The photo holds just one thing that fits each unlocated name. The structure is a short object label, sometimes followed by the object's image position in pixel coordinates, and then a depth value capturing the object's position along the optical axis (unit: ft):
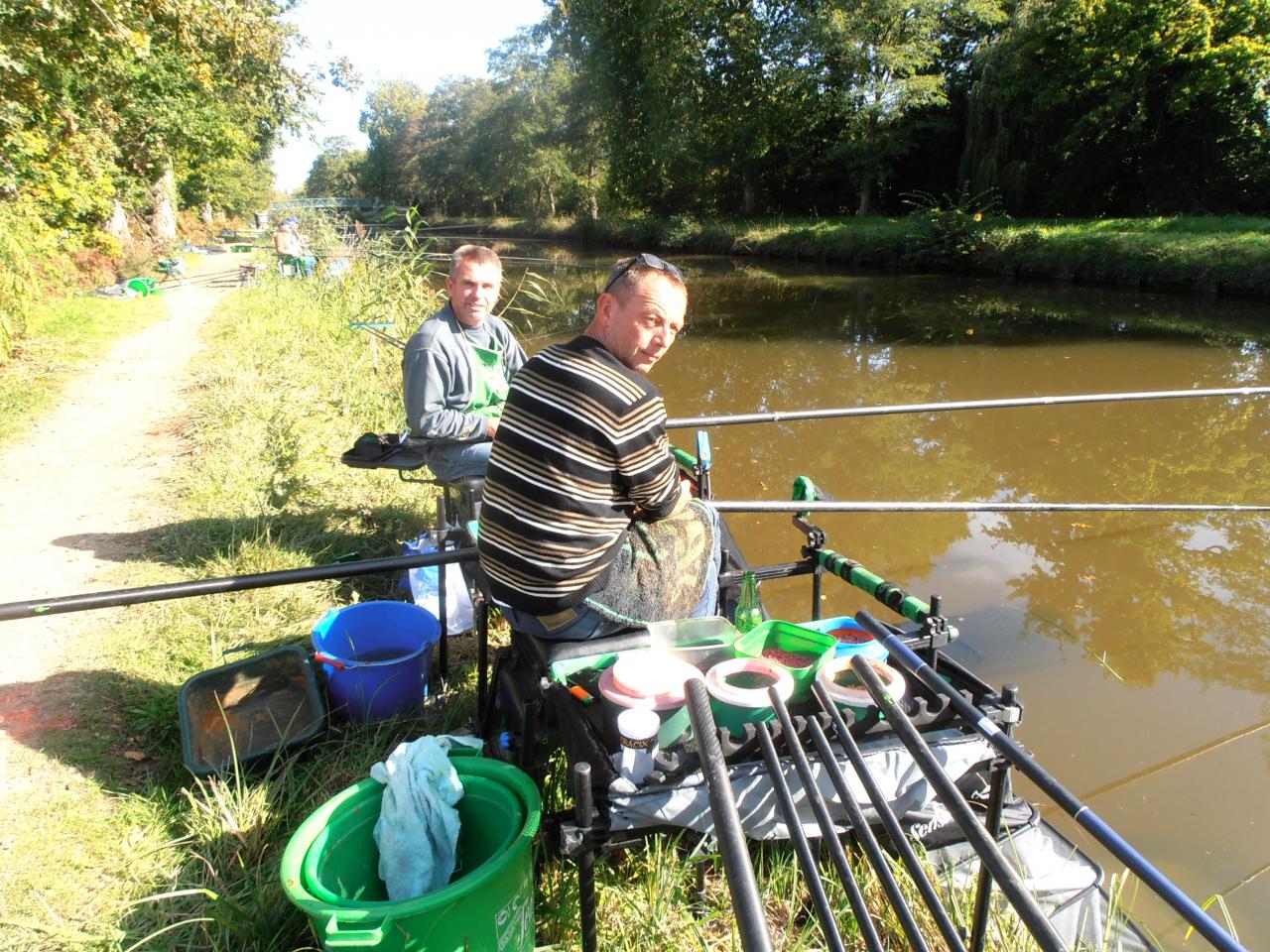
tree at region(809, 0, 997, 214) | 81.71
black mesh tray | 7.58
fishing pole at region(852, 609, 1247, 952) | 3.25
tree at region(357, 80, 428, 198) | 233.76
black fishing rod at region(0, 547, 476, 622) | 6.72
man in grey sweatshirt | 10.63
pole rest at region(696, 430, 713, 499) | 10.23
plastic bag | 10.55
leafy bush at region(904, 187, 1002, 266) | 58.75
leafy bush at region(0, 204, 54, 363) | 23.23
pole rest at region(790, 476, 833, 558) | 9.48
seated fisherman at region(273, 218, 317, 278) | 35.76
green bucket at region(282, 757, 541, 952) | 4.40
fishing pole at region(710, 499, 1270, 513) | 9.20
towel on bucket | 5.16
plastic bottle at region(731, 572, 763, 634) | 8.16
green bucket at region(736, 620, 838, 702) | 6.15
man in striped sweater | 5.89
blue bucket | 8.33
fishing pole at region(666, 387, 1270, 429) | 12.25
